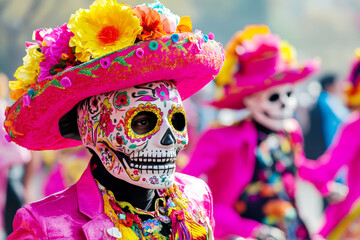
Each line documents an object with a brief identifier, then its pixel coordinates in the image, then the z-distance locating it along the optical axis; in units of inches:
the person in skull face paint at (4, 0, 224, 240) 196.1
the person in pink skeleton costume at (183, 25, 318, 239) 376.5
